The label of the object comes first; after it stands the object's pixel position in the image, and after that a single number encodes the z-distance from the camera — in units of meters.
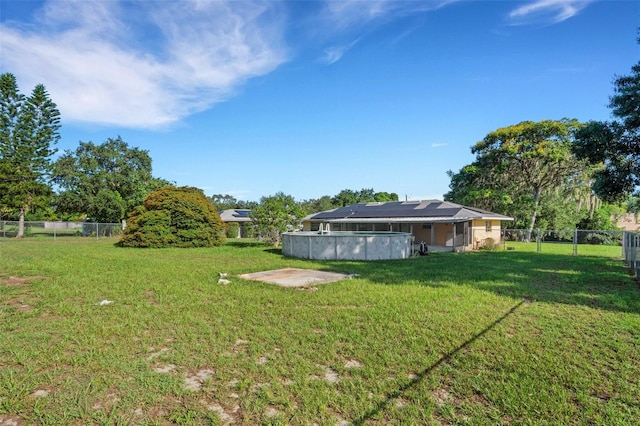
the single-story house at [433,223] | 21.52
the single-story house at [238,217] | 37.38
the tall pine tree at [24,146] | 27.75
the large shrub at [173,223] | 21.27
